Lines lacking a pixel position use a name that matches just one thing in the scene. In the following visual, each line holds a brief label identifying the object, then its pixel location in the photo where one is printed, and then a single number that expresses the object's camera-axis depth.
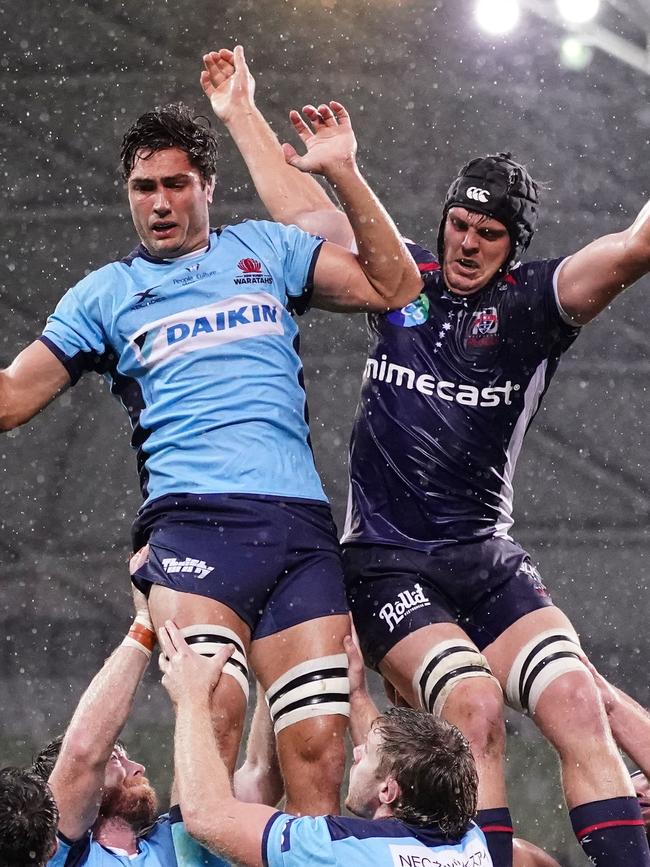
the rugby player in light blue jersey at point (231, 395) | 7.22
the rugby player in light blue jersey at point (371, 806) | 6.29
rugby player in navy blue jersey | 7.86
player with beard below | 7.40
